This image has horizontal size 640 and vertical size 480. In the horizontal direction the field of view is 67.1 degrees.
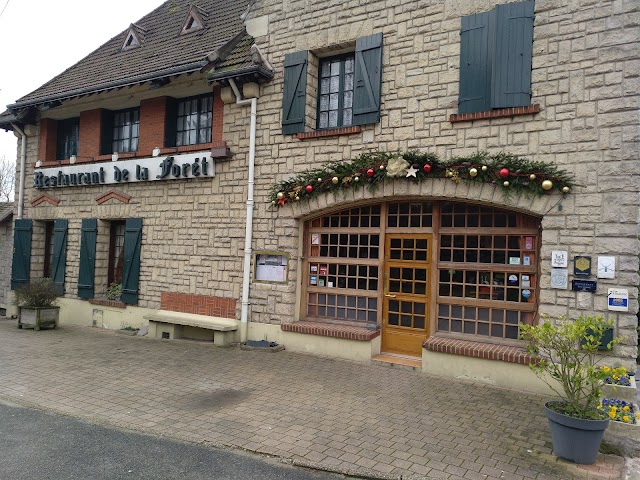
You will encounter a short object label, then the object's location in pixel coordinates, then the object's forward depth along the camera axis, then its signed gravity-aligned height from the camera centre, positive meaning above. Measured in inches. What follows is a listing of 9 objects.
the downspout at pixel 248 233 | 374.3 +18.7
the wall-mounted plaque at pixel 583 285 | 253.9 -7.9
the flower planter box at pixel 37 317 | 445.4 -63.9
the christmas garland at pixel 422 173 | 268.4 +56.7
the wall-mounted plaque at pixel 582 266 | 255.4 +2.2
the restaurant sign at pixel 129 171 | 405.9 +75.6
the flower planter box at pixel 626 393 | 234.7 -59.2
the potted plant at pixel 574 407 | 176.4 -52.6
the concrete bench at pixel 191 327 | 372.5 -58.3
